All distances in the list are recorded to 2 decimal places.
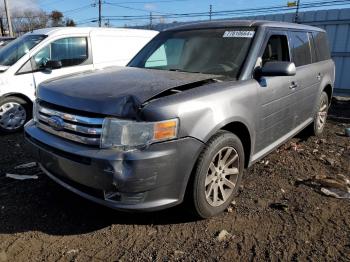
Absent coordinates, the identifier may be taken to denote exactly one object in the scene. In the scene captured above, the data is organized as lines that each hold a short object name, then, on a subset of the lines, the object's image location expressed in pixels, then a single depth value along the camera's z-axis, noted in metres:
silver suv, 2.67
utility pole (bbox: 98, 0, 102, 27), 38.03
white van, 6.30
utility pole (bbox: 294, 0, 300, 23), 12.53
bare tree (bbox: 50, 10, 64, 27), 56.84
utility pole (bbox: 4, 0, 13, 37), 27.43
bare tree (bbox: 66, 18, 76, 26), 51.81
